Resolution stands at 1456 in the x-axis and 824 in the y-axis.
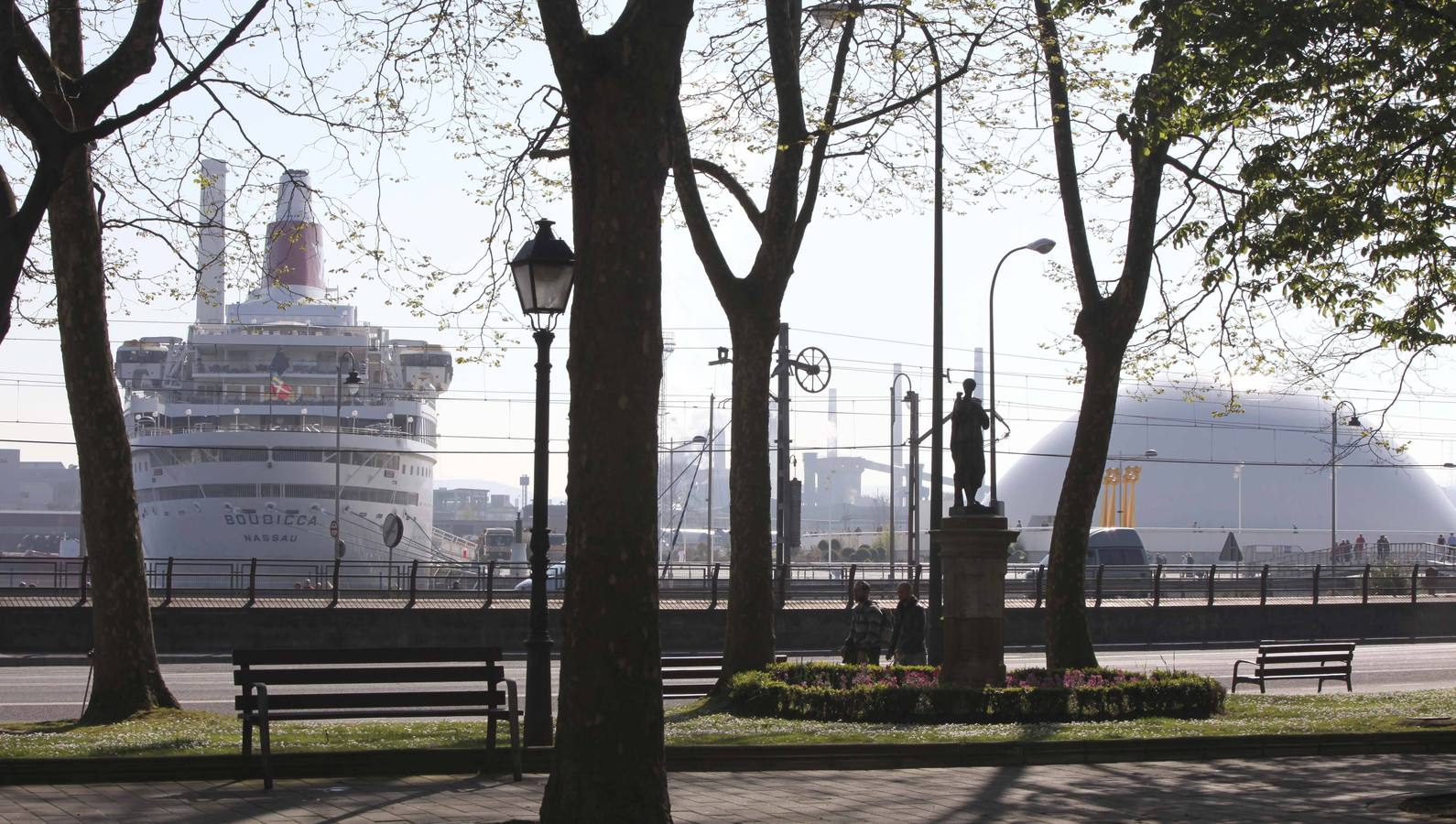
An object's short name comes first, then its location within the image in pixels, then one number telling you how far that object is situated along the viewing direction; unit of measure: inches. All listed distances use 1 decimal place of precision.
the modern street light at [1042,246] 1139.9
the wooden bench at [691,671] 671.1
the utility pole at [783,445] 1343.5
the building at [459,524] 7401.6
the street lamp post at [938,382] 864.3
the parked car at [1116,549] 2356.1
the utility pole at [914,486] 1824.3
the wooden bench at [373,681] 370.0
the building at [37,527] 5807.1
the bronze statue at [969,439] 641.6
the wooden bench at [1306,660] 851.4
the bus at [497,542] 3622.0
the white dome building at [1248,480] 4239.7
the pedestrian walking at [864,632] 681.0
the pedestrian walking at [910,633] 706.8
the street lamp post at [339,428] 2036.2
